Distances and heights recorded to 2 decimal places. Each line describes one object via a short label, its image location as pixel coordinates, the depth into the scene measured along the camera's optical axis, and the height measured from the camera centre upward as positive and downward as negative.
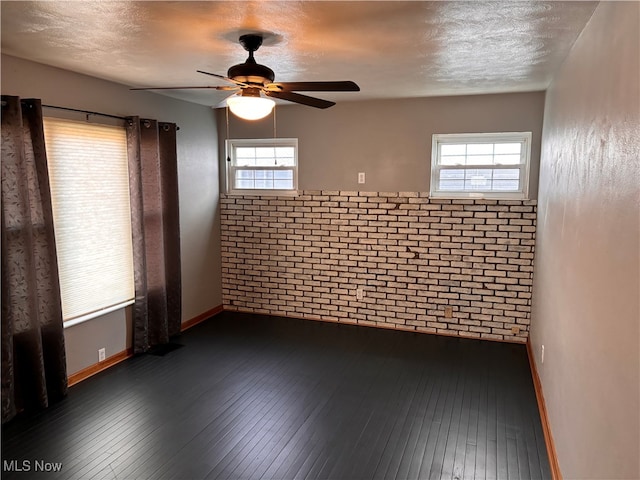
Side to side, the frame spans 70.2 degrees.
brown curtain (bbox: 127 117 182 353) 4.05 -0.40
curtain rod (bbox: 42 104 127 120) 3.35 +0.60
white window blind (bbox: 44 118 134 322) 3.42 -0.21
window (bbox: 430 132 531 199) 4.48 +0.24
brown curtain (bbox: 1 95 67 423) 2.94 -0.58
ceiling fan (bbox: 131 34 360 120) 2.39 +0.55
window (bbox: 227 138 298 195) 5.25 +0.26
